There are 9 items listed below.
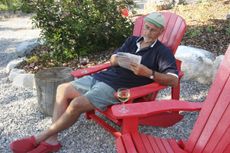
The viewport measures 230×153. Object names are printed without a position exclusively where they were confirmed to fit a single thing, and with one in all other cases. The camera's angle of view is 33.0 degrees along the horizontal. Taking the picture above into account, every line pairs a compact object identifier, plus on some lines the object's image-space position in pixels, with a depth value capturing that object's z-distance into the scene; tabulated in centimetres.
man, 323
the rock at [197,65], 469
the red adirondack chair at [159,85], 331
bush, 520
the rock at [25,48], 613
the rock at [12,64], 555
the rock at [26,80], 493
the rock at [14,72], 517
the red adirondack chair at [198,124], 244
